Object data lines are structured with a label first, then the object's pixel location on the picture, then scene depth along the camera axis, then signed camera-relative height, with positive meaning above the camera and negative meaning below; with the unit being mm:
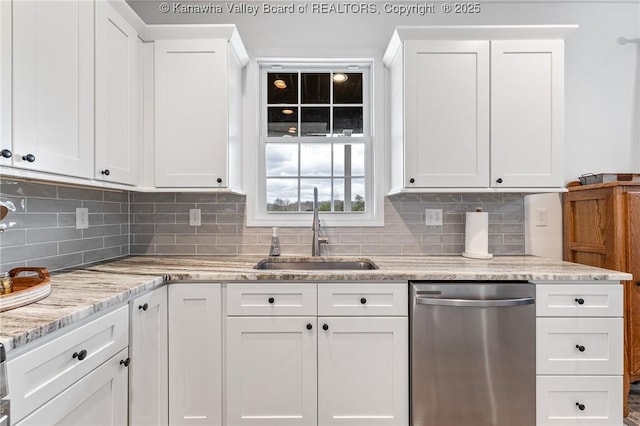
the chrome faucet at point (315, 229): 2248 -107
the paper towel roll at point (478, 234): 2195 -136
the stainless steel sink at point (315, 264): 2266 -346
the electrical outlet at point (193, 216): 2391 -22
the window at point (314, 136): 2505 +575
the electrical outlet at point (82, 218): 1891 -30
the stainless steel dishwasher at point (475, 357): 1660 -709
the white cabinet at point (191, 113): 2008 +598
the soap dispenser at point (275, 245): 2281 -218
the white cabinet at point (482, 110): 2008 +617
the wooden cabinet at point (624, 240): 1973 -160
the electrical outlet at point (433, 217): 2396 -27
